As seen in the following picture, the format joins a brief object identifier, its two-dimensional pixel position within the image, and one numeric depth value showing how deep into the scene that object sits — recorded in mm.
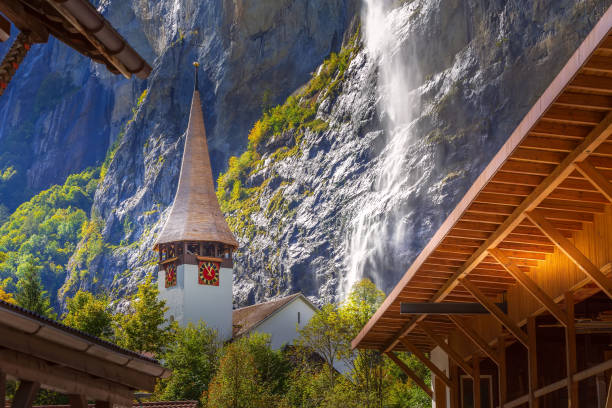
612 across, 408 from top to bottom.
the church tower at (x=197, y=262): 62562
